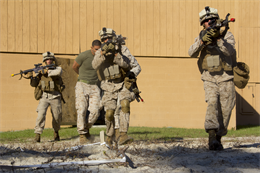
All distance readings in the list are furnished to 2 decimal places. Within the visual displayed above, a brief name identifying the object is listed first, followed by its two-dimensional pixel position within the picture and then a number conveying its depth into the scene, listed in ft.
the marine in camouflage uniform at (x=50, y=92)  46.26
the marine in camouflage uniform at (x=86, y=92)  41.32
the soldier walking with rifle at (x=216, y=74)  30.73
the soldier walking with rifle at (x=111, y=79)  34.99
